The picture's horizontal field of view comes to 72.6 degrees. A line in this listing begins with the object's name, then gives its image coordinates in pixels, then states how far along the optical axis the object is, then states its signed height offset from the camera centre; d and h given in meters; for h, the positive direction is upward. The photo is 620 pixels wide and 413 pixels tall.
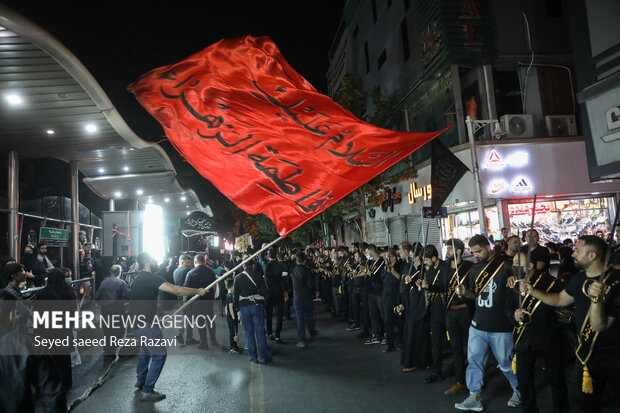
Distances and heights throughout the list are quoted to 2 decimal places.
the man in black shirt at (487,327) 5.27 -1.20
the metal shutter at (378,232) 27.69 +0.38
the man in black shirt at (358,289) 10.80 -1.31
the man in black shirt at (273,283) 10.88 -1.02
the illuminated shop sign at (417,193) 19.22 +2.04
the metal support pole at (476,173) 13.85 +1.97
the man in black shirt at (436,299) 6.57 -1.02
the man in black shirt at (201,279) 9.63 -0.68
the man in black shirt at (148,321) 6.44 -1.05
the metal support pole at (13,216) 11.44 +1.25
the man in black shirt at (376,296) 9.50 -1.30
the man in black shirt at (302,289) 9.94 -1.08
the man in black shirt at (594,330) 3.85 -0.99
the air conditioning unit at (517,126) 16.02 +3.94
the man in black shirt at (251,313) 8.24 -1.31
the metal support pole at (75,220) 14.20 +1.29
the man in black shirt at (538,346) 4.77 -1.35
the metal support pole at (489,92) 16.56 +5.47
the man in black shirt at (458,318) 6.03 -1.24
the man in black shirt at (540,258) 5.97 -0.43
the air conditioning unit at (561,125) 16.34 +3.92
